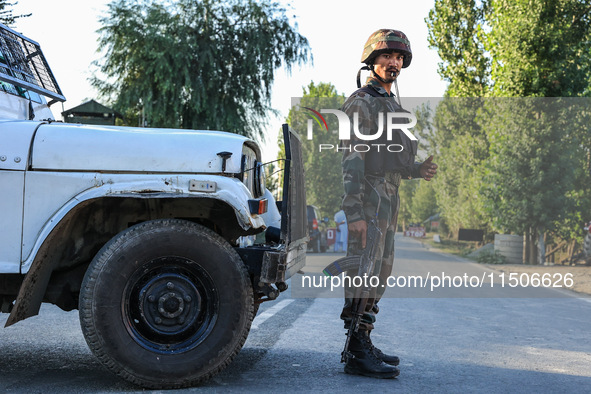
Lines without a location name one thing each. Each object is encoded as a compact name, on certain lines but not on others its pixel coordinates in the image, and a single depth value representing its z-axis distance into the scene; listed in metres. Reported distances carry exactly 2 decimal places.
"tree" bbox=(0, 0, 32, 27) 13.17
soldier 4.69
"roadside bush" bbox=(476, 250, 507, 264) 25.41
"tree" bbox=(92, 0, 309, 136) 22.47
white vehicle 3.90
